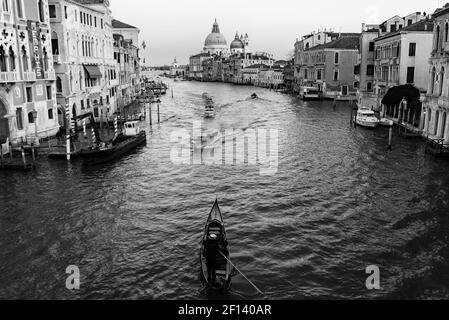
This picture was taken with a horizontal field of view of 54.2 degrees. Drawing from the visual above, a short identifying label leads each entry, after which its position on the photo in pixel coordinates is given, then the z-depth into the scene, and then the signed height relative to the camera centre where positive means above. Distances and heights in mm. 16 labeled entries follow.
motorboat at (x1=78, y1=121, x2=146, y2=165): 30625 -5152
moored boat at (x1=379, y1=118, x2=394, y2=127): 44281 -4637
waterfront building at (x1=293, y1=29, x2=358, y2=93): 92706 +6518
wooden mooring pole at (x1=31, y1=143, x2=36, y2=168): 28497 -5062
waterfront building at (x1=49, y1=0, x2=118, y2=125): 40531 +2283
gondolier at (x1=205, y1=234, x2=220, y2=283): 13656 -5491
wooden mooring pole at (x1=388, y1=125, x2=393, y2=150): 33750 -5147
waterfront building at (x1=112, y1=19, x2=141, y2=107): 67125 +2479
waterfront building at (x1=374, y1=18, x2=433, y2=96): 47188 +2313
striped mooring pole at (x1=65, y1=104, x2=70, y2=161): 31295 -4745
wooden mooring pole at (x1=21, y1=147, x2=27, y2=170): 28019 -5252
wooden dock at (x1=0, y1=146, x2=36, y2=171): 28250 -5422
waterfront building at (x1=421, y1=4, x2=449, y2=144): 32031 -839
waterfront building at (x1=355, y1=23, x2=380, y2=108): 60969 +1535
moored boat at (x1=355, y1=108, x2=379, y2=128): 43688 -4334
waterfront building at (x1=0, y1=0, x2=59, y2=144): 31312 +328
